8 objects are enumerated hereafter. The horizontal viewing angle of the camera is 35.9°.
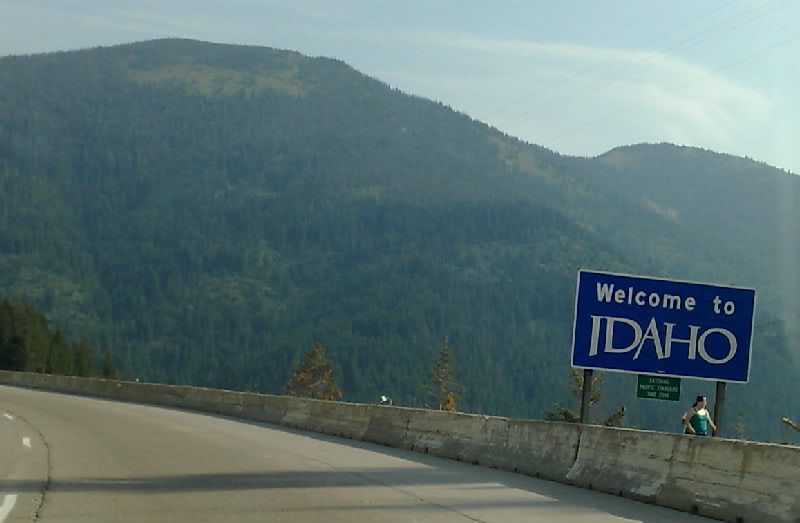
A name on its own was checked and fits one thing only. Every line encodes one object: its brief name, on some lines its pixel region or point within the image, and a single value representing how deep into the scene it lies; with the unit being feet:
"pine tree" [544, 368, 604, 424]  262.26
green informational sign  75.25
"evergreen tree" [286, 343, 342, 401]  431.02
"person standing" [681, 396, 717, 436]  72.69
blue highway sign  73.36
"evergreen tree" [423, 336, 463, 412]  394.32
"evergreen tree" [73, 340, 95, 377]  464.24
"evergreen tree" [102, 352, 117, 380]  456.04
